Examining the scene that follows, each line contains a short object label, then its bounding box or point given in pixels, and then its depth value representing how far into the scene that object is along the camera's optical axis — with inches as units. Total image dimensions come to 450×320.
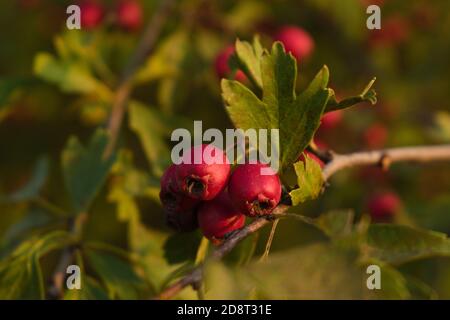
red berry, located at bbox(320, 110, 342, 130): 16.7
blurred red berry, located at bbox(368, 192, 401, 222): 16.1
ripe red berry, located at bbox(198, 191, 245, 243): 10.4
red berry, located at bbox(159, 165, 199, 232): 10.5
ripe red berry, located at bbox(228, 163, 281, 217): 10.0
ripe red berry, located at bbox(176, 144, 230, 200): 10.2
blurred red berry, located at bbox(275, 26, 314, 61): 15.8
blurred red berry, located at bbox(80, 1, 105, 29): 16.4
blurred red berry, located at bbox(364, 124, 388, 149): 18.2
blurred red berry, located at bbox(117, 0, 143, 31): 17.1
